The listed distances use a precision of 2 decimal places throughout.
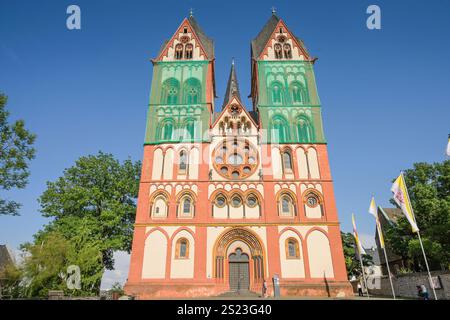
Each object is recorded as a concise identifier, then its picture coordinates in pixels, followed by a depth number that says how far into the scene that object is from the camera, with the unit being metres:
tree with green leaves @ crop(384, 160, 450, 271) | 20.67
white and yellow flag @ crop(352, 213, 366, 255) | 23.73
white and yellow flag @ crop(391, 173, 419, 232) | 16.24
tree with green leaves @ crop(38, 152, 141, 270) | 27.12
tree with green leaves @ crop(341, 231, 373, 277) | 34.00
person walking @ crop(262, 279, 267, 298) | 20.84
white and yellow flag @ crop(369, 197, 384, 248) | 20.62
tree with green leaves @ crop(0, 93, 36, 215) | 20.69
